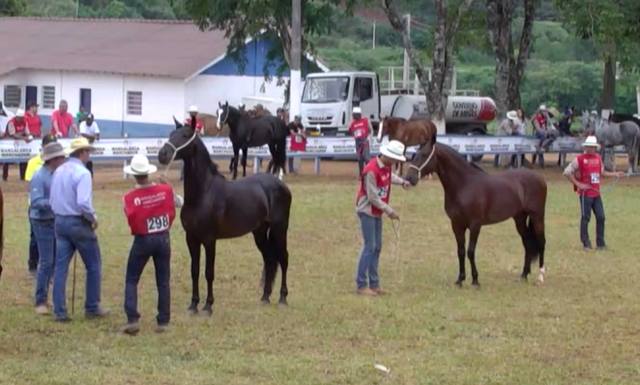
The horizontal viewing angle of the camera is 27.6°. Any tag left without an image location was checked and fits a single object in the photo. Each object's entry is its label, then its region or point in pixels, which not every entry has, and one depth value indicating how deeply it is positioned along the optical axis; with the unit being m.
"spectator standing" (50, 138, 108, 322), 13.27
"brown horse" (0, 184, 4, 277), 12.61
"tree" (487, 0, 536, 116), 39.97
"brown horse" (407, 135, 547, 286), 16.72
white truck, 42.81
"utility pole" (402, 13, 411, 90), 51.38
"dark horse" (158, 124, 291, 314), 14.01
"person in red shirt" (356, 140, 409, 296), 15.56
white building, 50.25
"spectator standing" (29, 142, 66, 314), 14.12
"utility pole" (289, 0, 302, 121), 36.81
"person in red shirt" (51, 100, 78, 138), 32.53
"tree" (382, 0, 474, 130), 38.72
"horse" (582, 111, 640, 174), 37.75
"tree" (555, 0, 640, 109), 35.91
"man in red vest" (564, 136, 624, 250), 20.16
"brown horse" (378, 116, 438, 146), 32.00
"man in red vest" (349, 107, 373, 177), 33.88
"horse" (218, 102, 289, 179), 32.44
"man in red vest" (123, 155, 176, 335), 12.73
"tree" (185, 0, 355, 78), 40.66
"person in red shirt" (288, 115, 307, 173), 35.09
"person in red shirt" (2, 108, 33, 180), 31.45
